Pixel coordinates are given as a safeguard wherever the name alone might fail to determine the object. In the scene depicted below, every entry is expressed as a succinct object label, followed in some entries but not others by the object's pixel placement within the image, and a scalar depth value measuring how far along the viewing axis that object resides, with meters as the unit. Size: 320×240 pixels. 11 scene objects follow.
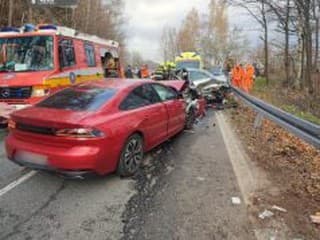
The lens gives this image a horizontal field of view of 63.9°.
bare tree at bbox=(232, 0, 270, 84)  18.08
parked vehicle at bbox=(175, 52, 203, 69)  20.85
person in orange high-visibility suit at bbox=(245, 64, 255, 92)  13.34
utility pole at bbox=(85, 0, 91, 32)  26.60
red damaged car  3.41
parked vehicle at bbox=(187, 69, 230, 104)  10.37
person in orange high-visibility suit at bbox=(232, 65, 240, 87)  13.50
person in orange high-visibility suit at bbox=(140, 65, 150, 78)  21.97
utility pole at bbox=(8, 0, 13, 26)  13.41
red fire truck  6.07
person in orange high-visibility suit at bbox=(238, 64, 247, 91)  13.15
